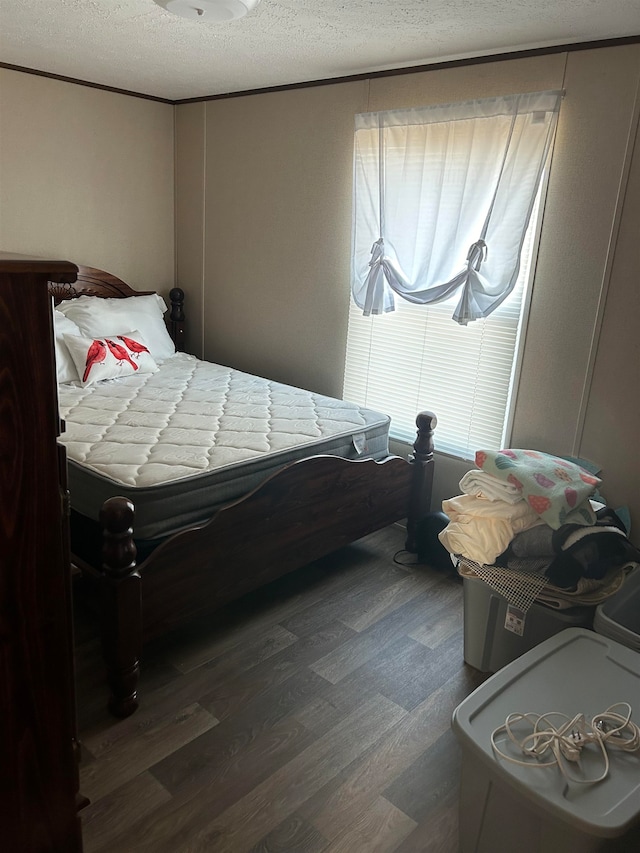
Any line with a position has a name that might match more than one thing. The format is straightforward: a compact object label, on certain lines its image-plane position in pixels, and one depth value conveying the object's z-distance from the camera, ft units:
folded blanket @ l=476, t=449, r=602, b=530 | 6.89
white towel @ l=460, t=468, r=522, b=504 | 7.09
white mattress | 7.22
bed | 6.66
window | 9.05
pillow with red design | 10.82
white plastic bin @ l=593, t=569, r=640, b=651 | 5.95
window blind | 9.57
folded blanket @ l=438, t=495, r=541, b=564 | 6.93
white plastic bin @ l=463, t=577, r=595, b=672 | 6.75
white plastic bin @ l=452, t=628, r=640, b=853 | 4.21
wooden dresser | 2.98
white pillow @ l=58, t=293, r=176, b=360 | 11.74
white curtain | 8.71
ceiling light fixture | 6.81
